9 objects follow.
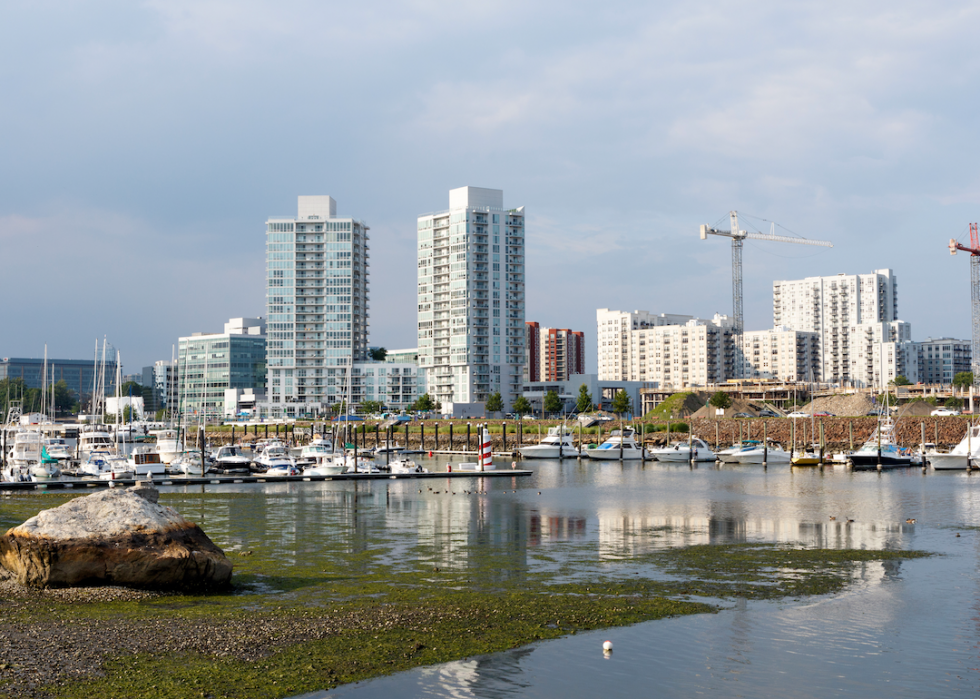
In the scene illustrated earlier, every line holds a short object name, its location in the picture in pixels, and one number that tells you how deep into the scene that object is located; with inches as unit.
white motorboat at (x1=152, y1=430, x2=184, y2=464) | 3946.9
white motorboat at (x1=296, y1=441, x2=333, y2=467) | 3836.1
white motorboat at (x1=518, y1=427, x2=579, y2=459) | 4955.7
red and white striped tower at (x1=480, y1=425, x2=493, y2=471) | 3326.8
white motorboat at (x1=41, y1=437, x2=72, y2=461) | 4312.5
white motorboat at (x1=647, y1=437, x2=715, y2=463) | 4628.4
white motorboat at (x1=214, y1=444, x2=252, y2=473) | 3590.1
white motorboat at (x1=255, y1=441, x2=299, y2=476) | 3287.4
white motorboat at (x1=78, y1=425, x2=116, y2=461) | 4542.3
